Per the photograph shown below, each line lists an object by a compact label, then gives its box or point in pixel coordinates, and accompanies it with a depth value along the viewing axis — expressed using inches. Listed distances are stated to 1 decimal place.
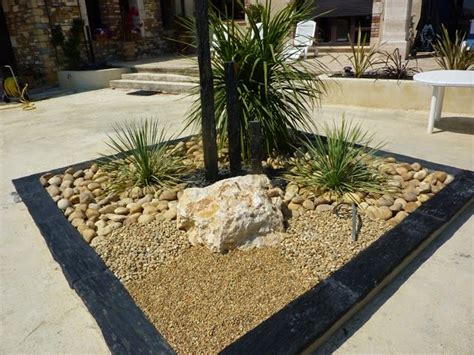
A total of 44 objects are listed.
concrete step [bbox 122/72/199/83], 283.0
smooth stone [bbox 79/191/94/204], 96.0
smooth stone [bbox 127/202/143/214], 90.6
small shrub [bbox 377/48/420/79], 188.1
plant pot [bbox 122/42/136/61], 366.9
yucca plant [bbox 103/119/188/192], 100.6
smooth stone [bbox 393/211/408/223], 82.1
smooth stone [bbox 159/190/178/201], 94.6
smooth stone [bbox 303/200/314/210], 88.2
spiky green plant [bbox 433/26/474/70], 172.2
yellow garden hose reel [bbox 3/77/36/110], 258.3
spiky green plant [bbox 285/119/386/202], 91.8
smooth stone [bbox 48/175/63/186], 108.7
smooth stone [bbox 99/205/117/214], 91.0
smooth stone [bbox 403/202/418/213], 84.9
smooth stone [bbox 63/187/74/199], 99.3
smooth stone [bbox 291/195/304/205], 90.1
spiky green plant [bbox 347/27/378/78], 197.2
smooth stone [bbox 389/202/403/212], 85.1
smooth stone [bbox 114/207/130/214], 90.2
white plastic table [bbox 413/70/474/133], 127.4
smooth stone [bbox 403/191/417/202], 88.7
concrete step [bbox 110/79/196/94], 269.3
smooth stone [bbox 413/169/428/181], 99.8
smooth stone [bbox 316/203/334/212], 87.0
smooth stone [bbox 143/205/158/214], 89.6
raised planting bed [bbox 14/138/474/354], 56.0
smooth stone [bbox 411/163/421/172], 104.1
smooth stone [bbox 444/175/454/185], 97.1
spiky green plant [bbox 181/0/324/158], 105.3
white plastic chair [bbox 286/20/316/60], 299.7
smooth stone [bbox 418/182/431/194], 92.3
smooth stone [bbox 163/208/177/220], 86.7
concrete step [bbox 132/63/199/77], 296.5
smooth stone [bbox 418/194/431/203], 88.8
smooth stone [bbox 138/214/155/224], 86.4
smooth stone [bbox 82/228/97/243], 80.8
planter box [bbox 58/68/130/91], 307.7
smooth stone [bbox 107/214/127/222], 87.4
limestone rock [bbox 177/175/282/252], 73.5
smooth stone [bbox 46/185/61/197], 102.3
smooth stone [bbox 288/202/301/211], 88.7
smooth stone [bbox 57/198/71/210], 94.3
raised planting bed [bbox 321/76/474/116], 168.2
